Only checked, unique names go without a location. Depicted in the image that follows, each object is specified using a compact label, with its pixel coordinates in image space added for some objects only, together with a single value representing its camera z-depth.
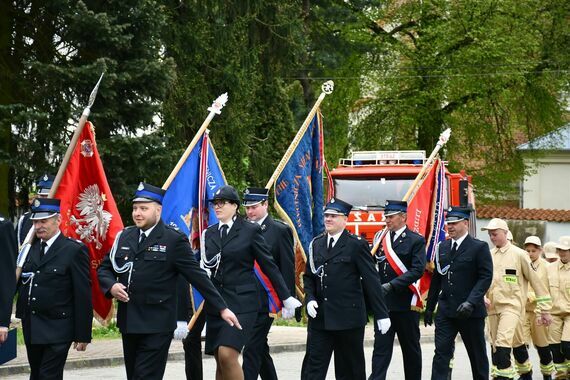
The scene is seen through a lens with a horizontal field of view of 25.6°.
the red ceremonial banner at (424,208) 17.16
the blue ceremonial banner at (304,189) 14.72
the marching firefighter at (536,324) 15.53
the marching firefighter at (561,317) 15.44
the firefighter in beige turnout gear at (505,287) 13.78
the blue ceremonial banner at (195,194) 12.72
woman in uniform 10.55
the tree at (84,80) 20.61
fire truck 24.92
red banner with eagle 11.38
